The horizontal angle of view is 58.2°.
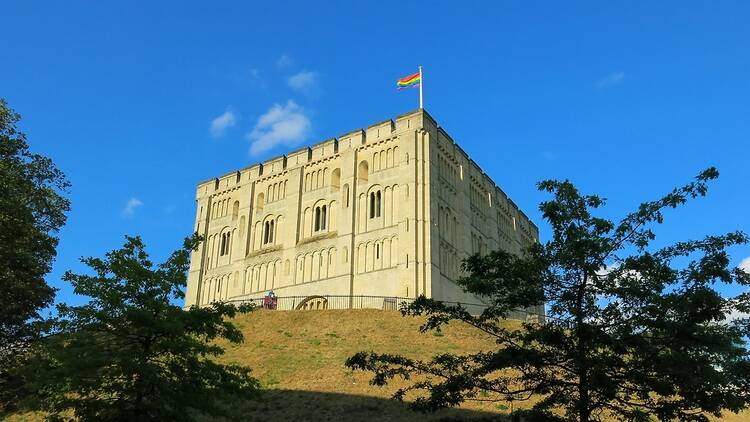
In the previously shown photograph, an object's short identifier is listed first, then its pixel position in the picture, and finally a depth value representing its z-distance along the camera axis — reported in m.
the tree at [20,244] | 21.66
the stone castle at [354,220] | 46.66
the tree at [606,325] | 10.70
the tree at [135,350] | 13.66
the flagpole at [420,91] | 50.16
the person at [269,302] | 43.19
